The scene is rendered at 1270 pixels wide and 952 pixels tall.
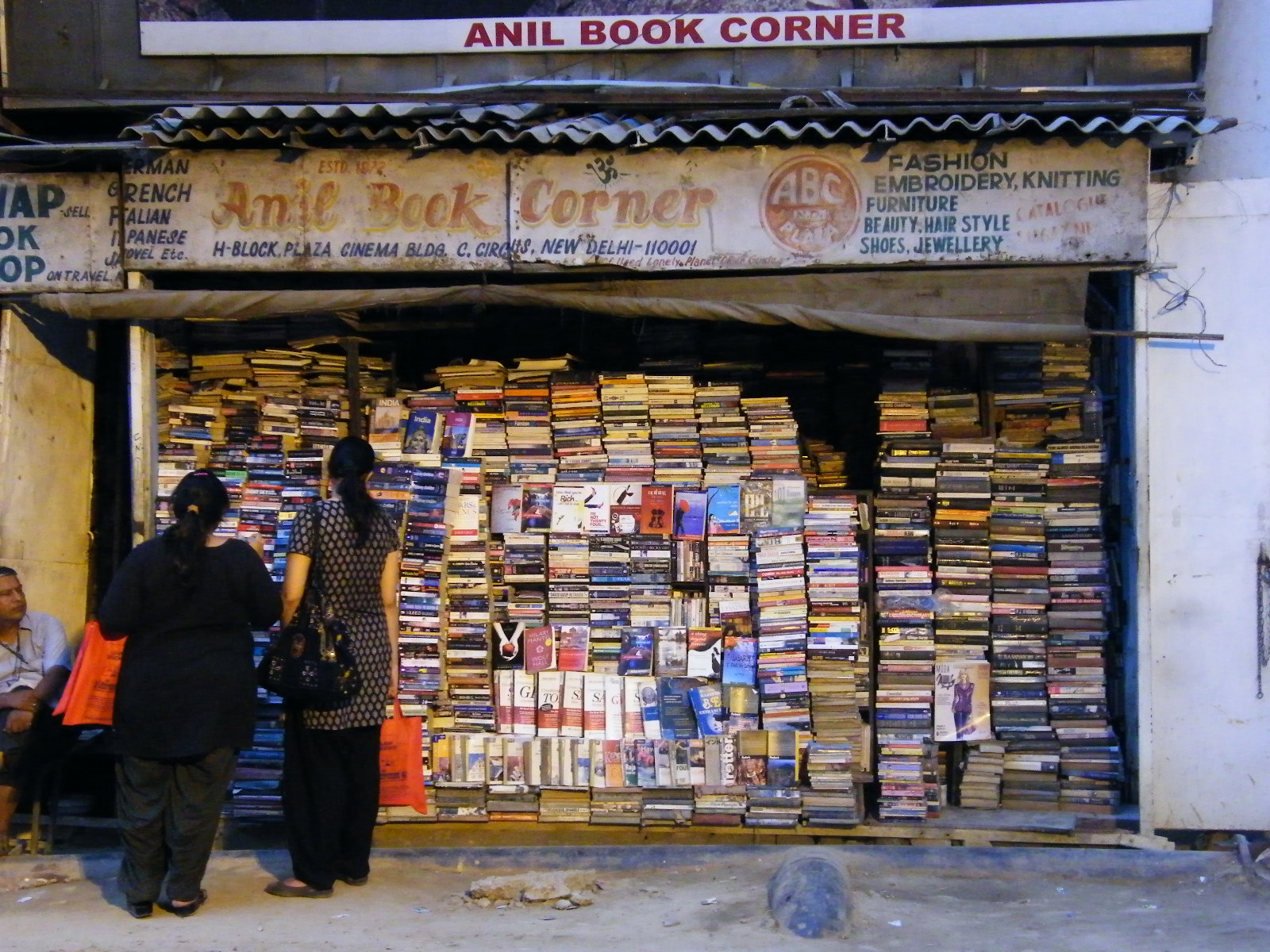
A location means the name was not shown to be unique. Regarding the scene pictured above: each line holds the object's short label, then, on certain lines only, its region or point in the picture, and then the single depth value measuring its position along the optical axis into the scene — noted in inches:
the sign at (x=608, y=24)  245.1
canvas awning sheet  221.5
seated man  225.6
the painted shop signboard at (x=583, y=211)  231.1
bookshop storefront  233.0
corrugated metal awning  222.7
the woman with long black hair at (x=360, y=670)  197.3
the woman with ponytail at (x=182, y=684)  185.8
